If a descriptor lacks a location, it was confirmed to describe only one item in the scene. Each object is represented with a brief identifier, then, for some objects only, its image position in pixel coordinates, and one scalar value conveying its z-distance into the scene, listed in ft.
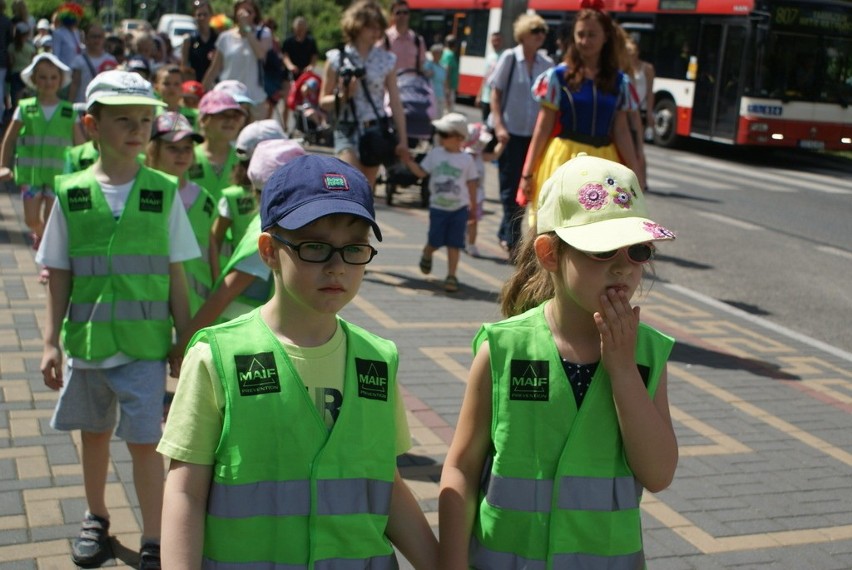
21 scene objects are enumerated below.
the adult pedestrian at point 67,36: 46.60
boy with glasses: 7.77
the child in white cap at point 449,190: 30.01
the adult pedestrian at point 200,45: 42.63
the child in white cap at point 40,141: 29.73
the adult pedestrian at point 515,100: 32.17
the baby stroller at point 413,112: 40.57
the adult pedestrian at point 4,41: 51.90
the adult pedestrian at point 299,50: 65.16
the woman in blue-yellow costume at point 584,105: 22.97
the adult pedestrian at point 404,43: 42.32
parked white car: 121.60
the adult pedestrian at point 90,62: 44.42
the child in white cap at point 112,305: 13.69
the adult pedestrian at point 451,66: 77.30
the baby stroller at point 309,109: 58.85
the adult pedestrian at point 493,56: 49.95
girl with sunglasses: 8.18
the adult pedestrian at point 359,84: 29.84
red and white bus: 68.80
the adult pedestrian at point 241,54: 39.63
